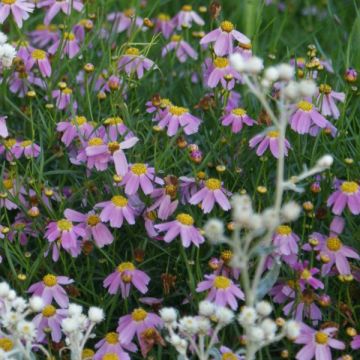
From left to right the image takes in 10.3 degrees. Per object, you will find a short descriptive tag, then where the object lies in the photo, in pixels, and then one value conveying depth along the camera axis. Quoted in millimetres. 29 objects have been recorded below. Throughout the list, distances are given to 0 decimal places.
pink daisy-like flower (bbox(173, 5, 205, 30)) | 1274
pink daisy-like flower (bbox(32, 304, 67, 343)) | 1067
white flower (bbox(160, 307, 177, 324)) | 1005
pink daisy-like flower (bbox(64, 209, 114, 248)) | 1094
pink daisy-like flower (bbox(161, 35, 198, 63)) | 1263
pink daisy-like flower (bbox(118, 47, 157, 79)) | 1184
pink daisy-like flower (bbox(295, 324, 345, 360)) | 1052
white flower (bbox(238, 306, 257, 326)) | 986
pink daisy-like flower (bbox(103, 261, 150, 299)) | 1080
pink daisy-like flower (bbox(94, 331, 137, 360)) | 1061
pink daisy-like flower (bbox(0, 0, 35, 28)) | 1186
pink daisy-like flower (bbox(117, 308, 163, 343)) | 1064
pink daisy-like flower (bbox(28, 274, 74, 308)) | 1079
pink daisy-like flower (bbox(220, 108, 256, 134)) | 1138
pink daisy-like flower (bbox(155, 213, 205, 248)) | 1074
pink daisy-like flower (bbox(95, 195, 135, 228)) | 1086
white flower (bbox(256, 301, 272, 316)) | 991
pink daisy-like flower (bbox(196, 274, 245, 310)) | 1058
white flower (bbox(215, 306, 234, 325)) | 1004
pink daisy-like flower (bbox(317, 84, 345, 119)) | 1146
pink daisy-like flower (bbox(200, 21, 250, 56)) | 1157
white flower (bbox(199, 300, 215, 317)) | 1009
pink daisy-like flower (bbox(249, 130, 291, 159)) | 1112
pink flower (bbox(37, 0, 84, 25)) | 1237
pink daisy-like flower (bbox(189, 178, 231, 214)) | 1094
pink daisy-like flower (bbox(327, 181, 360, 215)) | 1086
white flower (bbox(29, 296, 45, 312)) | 1004
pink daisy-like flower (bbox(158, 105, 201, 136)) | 1134
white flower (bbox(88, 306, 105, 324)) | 1012
